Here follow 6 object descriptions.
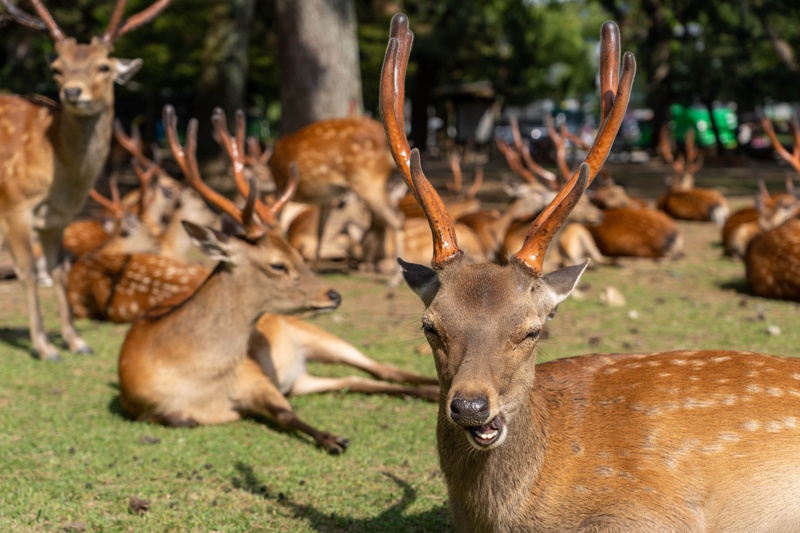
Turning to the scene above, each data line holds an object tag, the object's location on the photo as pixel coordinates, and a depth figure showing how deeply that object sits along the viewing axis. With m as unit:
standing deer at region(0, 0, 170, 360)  5.98
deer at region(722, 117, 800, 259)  9.76
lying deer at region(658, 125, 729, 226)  13.12
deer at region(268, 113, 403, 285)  8.47
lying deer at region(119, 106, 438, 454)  4.51
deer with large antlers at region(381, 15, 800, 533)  2.55
